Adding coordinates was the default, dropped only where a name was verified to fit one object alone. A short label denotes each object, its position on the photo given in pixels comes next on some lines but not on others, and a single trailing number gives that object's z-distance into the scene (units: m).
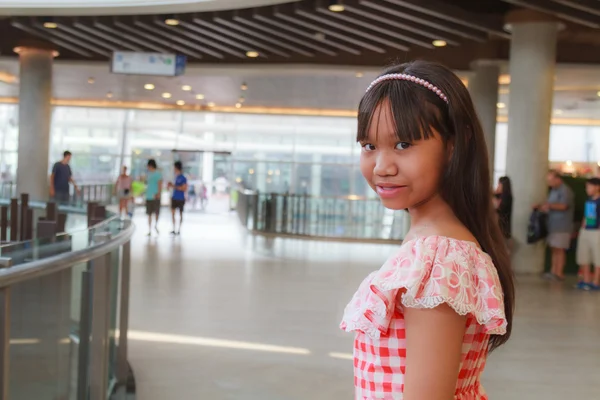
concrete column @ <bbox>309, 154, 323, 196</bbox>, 31.92
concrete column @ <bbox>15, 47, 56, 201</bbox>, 17.86
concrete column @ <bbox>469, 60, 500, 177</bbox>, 16.50
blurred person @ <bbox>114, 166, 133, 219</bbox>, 19.81
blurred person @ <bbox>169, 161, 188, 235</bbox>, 17.56
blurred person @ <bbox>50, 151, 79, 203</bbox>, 14.89
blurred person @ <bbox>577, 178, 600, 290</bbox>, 10.69
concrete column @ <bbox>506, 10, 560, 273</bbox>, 12.53
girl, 1.17
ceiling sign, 15.91
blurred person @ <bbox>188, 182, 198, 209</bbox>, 31.68
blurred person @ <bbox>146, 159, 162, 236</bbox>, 17.05
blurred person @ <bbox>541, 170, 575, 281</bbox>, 11.52
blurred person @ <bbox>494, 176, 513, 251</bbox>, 12.02
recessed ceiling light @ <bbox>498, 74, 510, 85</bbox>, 19.52
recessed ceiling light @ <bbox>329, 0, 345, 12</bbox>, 11.73
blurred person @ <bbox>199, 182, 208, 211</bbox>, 31.81
